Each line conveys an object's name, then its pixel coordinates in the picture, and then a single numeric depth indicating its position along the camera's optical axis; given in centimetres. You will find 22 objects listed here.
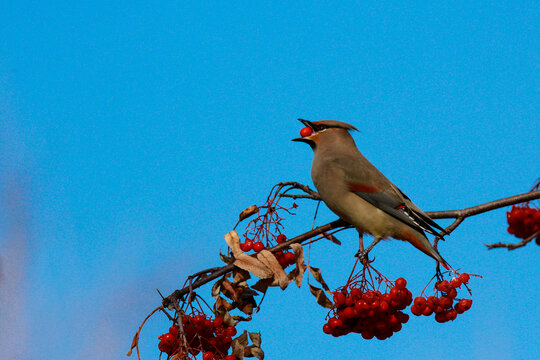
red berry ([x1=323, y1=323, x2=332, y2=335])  706
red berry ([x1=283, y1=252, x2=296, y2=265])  755
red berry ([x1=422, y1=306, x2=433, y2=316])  709
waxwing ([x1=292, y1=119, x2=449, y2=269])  793
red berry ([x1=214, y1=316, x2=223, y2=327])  711
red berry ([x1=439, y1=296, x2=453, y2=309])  706
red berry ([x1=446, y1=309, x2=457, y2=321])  710
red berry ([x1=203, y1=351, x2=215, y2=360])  670
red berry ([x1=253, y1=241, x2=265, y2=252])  753
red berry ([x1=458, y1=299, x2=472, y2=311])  709
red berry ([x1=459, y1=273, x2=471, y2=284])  711
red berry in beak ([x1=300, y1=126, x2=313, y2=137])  959
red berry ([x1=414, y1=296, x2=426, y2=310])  713
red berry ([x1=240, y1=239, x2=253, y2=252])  759
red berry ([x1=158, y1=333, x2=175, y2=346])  693
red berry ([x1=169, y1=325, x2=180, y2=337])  691
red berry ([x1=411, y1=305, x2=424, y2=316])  715
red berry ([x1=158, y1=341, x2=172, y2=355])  696
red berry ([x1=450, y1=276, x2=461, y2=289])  710
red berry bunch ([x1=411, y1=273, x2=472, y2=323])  709
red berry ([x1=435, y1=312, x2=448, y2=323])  712
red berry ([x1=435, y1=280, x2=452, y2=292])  711
